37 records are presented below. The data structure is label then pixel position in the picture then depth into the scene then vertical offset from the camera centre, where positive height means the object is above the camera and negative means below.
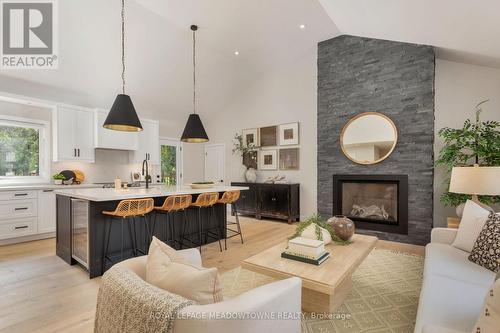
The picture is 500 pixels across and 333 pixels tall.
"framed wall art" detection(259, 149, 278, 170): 6.50 +0.17
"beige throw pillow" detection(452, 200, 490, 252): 2.35 -0.55
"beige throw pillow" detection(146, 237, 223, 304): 1.05 -0.48
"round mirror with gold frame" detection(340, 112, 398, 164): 4.58 +0.52
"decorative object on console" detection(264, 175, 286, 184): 6.26 -0.33
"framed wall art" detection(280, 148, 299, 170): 6.13 +0.16
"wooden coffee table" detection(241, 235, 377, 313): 1.79 -0.78
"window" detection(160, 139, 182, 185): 7.13 +0.18
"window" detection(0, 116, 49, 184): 4.62 +0.27
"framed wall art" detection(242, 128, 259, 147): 6.79 +0.78
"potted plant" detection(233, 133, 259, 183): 6.65 +0.23
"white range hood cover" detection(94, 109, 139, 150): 5.33 +0.61
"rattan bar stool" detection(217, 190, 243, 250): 4.13 -0.52
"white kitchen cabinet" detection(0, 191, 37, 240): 4.11 -0.79
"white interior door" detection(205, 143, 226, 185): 7.57 +0.10
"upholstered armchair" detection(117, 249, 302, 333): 0.88 -0.55
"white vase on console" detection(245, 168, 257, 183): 6.61 -0.26
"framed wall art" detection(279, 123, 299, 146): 6.08 +0.77
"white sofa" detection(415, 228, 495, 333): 1.34 -0.80
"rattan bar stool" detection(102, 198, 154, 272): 2.92 -0.53
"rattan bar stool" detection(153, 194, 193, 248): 3.39 -0.57
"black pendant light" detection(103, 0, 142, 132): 3.04 +0.60
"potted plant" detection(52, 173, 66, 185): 4.94 -0.25
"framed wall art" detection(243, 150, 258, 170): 6.83 +0.18
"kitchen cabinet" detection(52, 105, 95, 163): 4.83 +0.62
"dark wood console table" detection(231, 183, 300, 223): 5.84 -0.84
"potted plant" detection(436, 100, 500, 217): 3.45 +0.24
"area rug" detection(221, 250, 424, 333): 2.04 -1.26
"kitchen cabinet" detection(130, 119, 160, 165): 6.23 +0.53
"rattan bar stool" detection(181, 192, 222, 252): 3.76 -0.54
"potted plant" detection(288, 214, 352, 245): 2.40 -0.61
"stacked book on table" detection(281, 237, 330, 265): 2.04 -0.70
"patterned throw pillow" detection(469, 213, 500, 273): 1.98 -0.64
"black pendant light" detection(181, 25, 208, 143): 4.06 +0.54
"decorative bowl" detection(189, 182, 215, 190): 4.16 -0.33
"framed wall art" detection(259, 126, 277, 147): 6.48 +0.75
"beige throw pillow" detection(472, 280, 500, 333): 0.88 -0.52
